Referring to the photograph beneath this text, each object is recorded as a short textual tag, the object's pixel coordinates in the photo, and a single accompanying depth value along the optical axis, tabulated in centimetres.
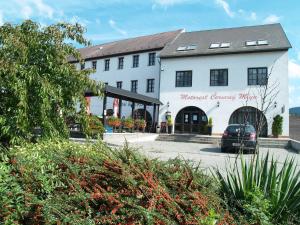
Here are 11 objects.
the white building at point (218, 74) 2579
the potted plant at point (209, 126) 2703
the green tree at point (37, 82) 512
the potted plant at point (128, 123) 2308
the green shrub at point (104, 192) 232
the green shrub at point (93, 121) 676
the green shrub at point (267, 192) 304
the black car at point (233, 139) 1593
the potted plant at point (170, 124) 2850
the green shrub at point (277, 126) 2450
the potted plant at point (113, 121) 2140
